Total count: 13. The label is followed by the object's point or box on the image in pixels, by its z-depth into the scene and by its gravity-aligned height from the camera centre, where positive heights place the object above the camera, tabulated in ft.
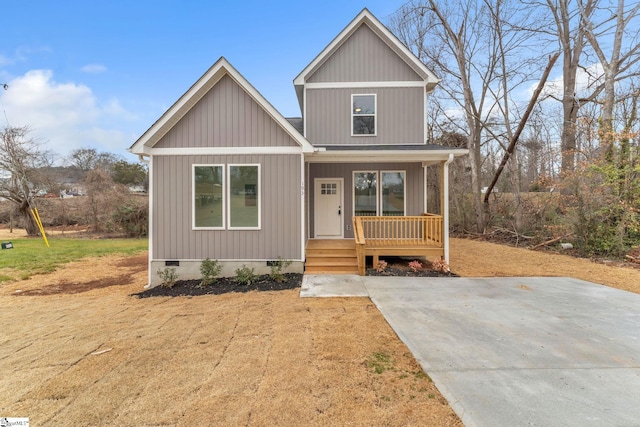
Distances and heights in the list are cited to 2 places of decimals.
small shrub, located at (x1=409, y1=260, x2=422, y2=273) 24.45 -4.50
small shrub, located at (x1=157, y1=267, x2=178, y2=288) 22.26 -4.81
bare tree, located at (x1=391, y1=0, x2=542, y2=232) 47.03 +27.07
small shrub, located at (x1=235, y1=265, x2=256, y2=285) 21.93 -4.73
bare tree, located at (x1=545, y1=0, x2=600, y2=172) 41.24 +25.39
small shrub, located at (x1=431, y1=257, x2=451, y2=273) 24.06 -4.37
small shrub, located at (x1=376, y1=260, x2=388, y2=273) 24.13 -4.45
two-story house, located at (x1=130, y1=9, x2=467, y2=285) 23.22 +2.57
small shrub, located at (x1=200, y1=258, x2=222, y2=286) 22.14 -4.38
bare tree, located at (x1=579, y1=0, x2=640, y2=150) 35.68 +22.53
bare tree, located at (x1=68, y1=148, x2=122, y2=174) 104.58 +22.26
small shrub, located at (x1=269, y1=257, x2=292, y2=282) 22.06 -4.24
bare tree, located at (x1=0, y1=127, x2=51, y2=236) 55.16 +9.59
